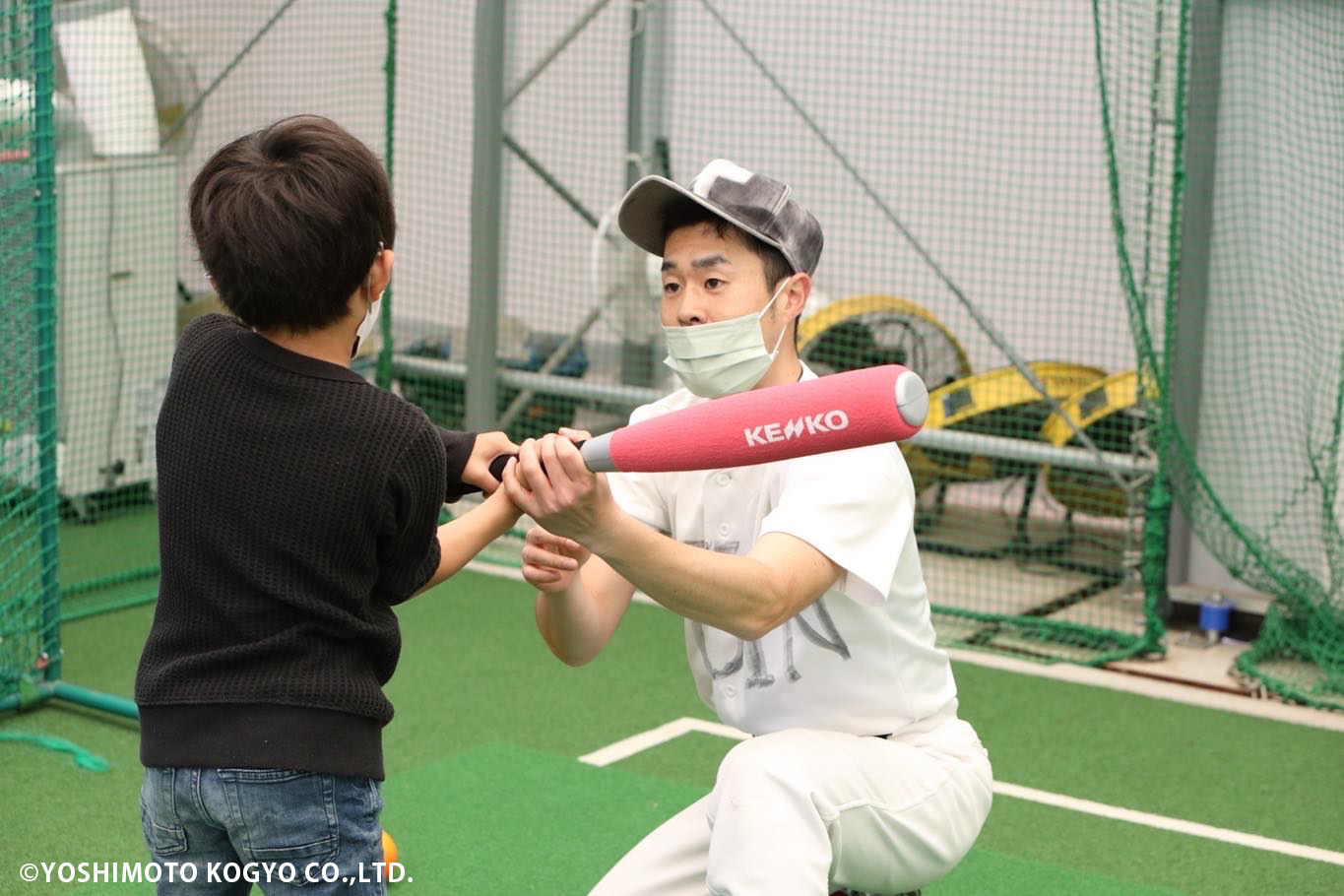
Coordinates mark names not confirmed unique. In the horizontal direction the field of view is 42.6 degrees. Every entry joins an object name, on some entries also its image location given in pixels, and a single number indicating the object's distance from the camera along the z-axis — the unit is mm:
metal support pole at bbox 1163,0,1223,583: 5441
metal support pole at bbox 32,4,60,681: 4441
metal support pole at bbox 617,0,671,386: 7051
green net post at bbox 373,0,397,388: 6273
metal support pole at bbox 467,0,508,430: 6574
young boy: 1970
